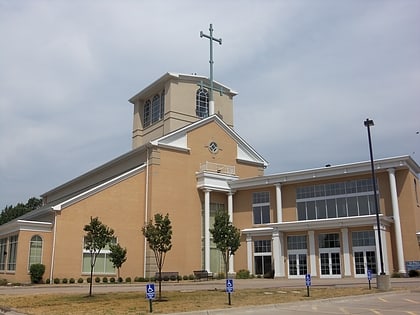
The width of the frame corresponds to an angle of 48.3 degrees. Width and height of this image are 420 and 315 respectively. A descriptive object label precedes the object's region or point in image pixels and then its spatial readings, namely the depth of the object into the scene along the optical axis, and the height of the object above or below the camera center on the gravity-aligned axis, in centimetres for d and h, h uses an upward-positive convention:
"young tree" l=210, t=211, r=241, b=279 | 2456 +169
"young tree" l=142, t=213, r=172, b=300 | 1978 +146
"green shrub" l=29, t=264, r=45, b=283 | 3278 -18
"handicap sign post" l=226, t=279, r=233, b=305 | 1657 -59
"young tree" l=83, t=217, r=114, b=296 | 2198 +159
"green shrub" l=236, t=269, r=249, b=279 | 3938 -43
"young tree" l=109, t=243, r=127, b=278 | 2636 +81
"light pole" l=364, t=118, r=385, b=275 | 2633 +785
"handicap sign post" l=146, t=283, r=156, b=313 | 1427 -67
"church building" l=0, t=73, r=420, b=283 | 3431 +438
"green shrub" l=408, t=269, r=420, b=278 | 3344 -39
